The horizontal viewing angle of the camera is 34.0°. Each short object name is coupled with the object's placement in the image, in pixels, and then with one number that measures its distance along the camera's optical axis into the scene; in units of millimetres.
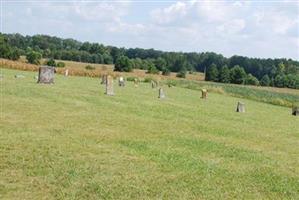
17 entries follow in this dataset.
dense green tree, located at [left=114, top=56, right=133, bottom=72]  95375
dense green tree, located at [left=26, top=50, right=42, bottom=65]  84800
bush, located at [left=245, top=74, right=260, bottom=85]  105062
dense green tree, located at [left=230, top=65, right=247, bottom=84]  104688
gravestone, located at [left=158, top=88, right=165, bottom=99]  28312
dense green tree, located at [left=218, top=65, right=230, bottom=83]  105812
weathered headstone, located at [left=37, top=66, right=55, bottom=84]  28708
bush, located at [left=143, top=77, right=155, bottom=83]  59719
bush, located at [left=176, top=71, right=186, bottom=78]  105562
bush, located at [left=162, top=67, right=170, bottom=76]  105788
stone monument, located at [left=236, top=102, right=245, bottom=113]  25203
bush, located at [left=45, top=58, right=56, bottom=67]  82700
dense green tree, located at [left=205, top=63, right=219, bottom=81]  108000
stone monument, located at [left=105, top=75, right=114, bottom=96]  25812
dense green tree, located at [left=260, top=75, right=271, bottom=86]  104488
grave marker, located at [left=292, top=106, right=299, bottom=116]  28278
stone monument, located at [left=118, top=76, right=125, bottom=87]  38656
